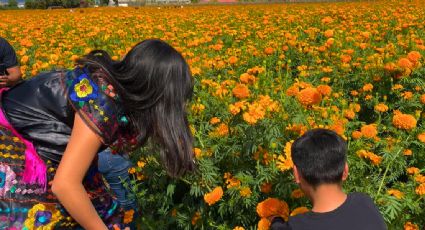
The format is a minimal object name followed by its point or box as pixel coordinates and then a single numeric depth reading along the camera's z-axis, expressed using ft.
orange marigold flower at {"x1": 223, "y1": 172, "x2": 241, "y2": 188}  6.28
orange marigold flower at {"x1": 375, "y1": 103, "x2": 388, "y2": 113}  8.30
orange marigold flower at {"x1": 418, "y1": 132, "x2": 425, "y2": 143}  7.09
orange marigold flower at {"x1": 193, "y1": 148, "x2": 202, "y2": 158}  6.85
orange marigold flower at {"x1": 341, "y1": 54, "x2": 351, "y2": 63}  11.59
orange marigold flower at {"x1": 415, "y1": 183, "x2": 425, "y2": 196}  5.79
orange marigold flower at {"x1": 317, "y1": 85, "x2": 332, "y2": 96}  7.66
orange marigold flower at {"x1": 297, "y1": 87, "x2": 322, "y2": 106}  6.61
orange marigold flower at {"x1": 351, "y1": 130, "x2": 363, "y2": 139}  6.47
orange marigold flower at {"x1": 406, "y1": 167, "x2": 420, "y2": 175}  6.38
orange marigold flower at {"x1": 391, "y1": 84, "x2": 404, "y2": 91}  9.96
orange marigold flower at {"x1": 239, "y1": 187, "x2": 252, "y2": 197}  6.04
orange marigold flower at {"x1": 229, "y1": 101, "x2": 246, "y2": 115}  6.45
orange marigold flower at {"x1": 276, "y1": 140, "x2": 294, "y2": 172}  5.51
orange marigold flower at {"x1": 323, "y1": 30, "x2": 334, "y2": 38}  14.21
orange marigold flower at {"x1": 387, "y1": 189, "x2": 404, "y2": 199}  5.70
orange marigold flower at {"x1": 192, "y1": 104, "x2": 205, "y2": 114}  8.25
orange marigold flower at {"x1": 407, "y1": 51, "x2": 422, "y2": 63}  10.00
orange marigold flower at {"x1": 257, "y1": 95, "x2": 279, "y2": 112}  6.58
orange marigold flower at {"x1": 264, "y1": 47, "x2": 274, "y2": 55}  13.39
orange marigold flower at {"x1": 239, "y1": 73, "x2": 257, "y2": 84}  8.91
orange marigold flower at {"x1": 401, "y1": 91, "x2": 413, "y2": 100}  9.83
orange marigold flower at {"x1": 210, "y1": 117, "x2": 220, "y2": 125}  7.65
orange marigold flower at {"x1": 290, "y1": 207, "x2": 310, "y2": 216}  4.71
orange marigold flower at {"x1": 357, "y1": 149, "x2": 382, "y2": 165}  6.05
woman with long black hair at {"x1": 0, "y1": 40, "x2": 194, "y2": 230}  3.87
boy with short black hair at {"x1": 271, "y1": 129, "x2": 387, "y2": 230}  4.28
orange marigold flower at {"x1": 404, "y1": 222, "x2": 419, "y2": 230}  5.74
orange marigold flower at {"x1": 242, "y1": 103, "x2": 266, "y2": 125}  6.08
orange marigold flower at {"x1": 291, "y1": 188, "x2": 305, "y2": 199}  5.46
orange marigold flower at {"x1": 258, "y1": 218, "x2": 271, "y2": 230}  4.92
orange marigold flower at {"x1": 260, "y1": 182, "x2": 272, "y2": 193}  6.04
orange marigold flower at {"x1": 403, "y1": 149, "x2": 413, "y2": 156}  6.96
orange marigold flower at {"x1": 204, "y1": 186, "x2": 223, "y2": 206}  6.02
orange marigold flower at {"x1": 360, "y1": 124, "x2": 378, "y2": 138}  6.52
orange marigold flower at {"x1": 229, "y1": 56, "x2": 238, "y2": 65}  12.00
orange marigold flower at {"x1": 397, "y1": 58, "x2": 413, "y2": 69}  9.94
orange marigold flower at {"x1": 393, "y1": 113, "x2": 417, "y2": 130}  6.80
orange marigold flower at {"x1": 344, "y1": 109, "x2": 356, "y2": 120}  7.62
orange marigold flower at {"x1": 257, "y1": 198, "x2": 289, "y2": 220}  5.01
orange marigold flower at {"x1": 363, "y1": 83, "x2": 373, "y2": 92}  9.98
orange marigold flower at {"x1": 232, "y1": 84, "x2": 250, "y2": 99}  7.47
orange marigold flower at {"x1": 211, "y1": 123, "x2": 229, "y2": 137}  7.17
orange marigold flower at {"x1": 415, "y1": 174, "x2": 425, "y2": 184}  5.98
